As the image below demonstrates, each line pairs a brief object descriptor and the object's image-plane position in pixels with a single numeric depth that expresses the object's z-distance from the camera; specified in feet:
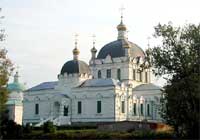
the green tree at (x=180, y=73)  101.14
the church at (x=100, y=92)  207.10
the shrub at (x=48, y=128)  132.46
